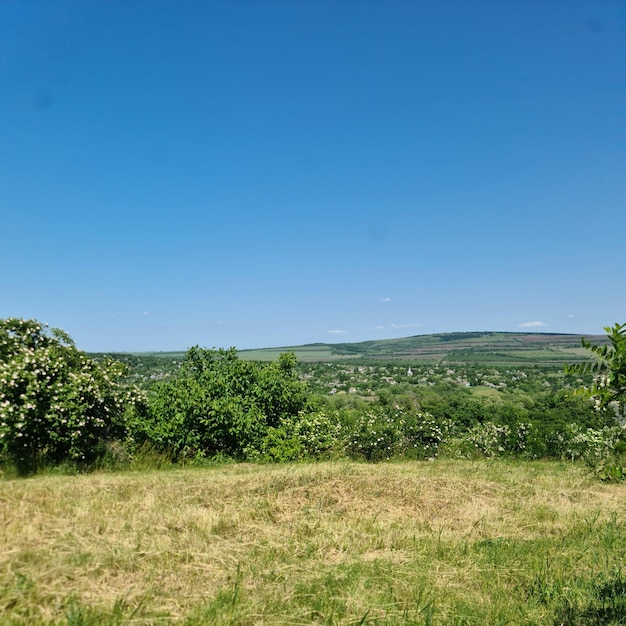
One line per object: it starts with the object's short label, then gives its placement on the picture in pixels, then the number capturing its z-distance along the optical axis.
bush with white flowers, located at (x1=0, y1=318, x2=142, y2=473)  8.53
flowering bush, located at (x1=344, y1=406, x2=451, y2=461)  11.28
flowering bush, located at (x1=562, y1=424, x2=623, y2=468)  9.64
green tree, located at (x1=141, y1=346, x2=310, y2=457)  10.37
